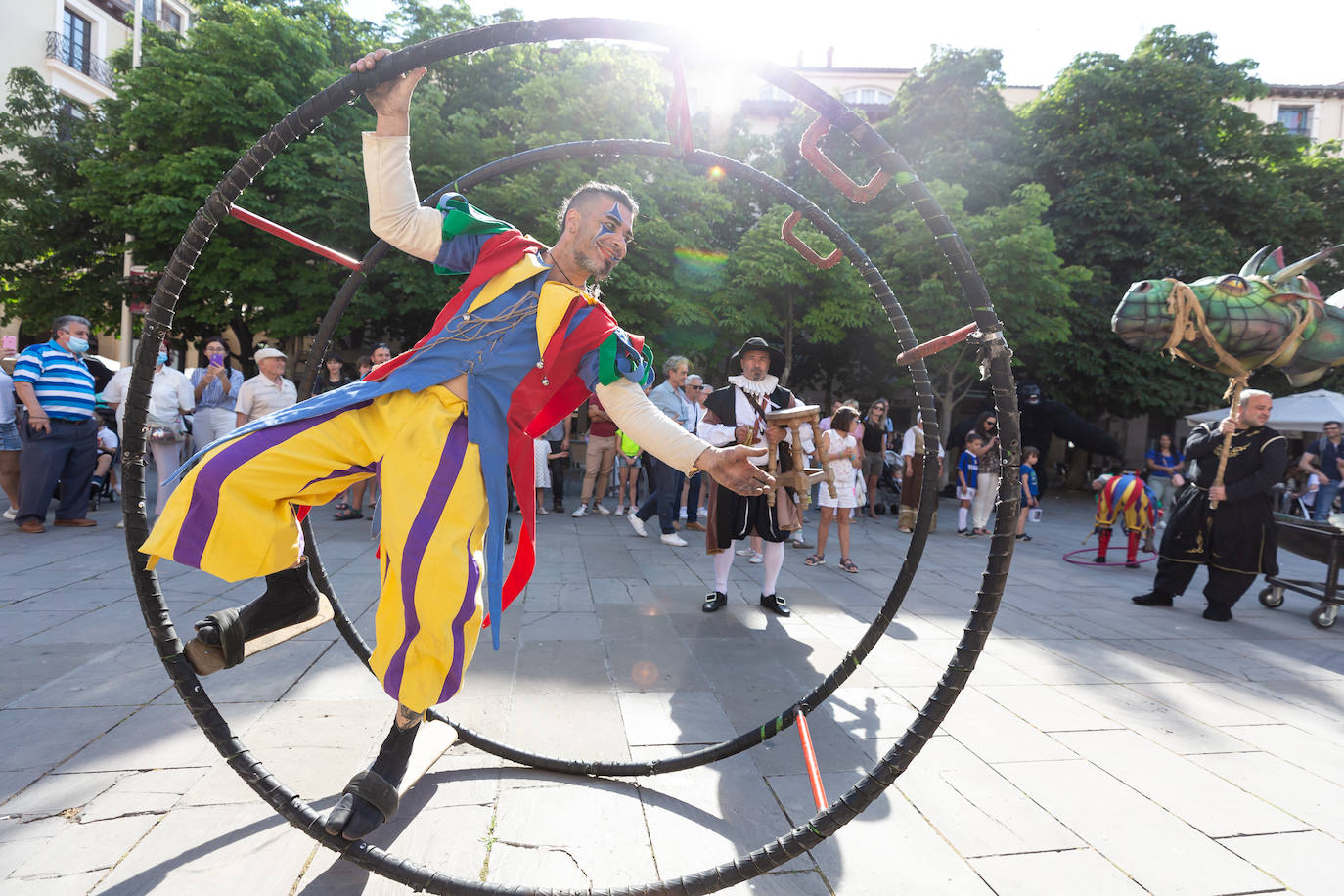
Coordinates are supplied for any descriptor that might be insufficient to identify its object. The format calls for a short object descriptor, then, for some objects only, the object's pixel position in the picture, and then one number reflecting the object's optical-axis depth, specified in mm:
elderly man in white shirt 7086
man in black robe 5957
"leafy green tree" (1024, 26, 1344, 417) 17797
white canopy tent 13969
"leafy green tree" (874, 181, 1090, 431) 14523
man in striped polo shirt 6916
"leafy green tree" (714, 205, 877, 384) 13773
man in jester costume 2027
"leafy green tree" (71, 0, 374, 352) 14141
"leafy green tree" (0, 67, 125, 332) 16391
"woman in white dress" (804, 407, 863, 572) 6902
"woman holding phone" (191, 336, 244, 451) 7504
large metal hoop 1872
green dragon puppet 4875
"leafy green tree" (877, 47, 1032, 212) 18094
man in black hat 5227
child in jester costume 8258
